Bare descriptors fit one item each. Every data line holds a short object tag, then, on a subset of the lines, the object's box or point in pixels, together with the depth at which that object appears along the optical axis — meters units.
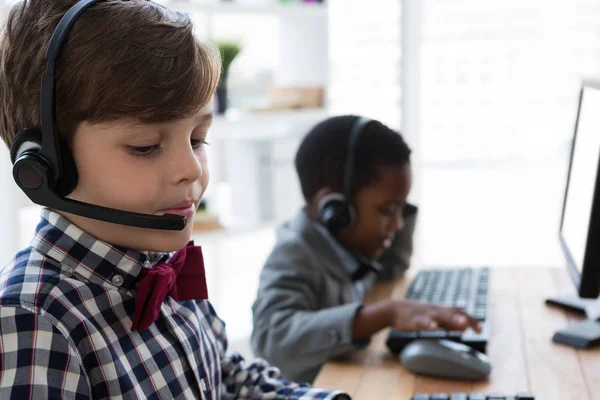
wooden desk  1.37
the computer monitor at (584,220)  1.46
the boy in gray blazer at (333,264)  1.50
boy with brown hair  1.11
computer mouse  1.40
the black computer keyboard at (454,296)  1.49
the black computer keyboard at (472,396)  1.29
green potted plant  2.38
